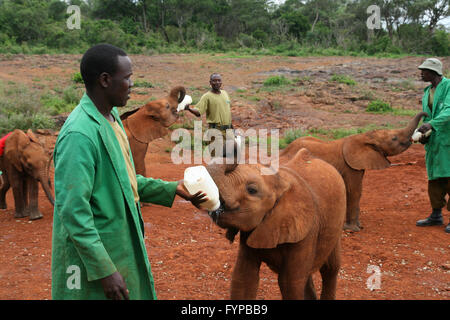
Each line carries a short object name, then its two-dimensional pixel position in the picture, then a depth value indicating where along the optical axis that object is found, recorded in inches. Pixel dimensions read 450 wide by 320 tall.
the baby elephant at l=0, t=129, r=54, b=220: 286.9
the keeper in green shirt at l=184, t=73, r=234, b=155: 335.9
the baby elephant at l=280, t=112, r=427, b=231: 272.7
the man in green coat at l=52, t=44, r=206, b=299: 94.0
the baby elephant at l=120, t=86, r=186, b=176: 319.9
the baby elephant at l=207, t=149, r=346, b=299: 127.1
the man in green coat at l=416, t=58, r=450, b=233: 262.7
